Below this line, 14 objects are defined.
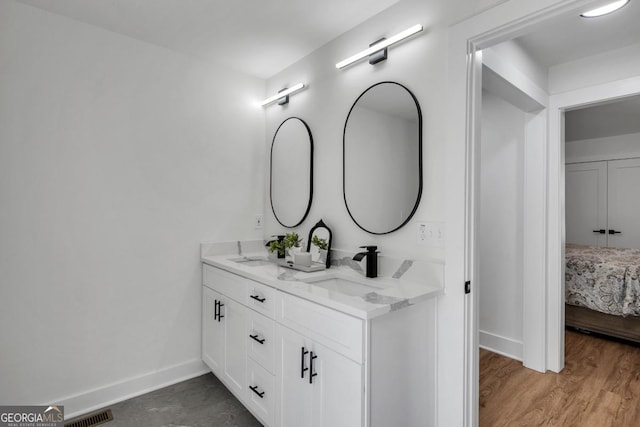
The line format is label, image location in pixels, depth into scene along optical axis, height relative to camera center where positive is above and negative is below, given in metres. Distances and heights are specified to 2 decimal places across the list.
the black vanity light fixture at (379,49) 1.71 +0.93
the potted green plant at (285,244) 2.23 -0.20
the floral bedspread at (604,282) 3.01 -0.64
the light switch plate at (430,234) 1.62 -0.09
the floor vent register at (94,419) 1.91 -1.20
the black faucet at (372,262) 1.80 -0.25
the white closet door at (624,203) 4.66 +0.17
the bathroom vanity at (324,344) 1.27 -0.58
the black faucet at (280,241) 2.38 -0.19
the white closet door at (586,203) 4.98 +0.19
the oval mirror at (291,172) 2.43 +0.33
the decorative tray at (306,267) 1.99 -0.32
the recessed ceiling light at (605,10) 1.77 +1.12
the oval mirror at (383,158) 1.74 +0.32
